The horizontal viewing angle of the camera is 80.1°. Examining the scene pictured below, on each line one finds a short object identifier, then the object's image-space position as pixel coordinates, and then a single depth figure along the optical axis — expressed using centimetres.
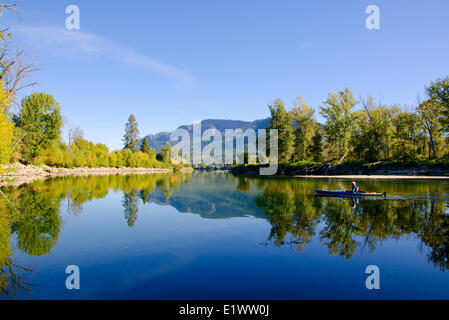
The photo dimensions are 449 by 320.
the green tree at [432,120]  5891
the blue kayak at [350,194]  2398
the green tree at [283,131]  7844
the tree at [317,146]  7612
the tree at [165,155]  15424
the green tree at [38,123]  6050
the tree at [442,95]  5597
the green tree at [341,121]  6881
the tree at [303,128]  7906
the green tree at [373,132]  6300
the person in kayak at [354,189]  2452
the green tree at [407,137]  6081
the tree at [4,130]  2891
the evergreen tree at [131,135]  14150
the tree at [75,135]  9294
